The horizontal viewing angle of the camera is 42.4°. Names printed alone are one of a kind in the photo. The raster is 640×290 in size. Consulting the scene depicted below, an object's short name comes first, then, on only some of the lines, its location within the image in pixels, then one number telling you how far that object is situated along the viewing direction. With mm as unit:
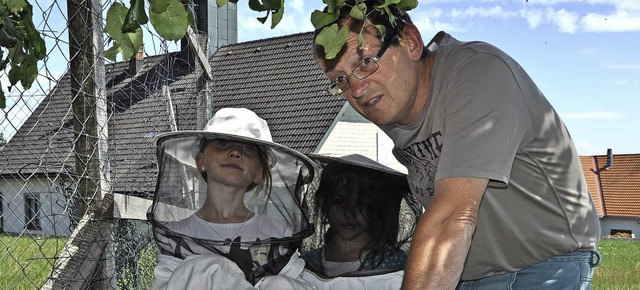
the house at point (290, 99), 14203
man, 1801
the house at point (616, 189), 35344
